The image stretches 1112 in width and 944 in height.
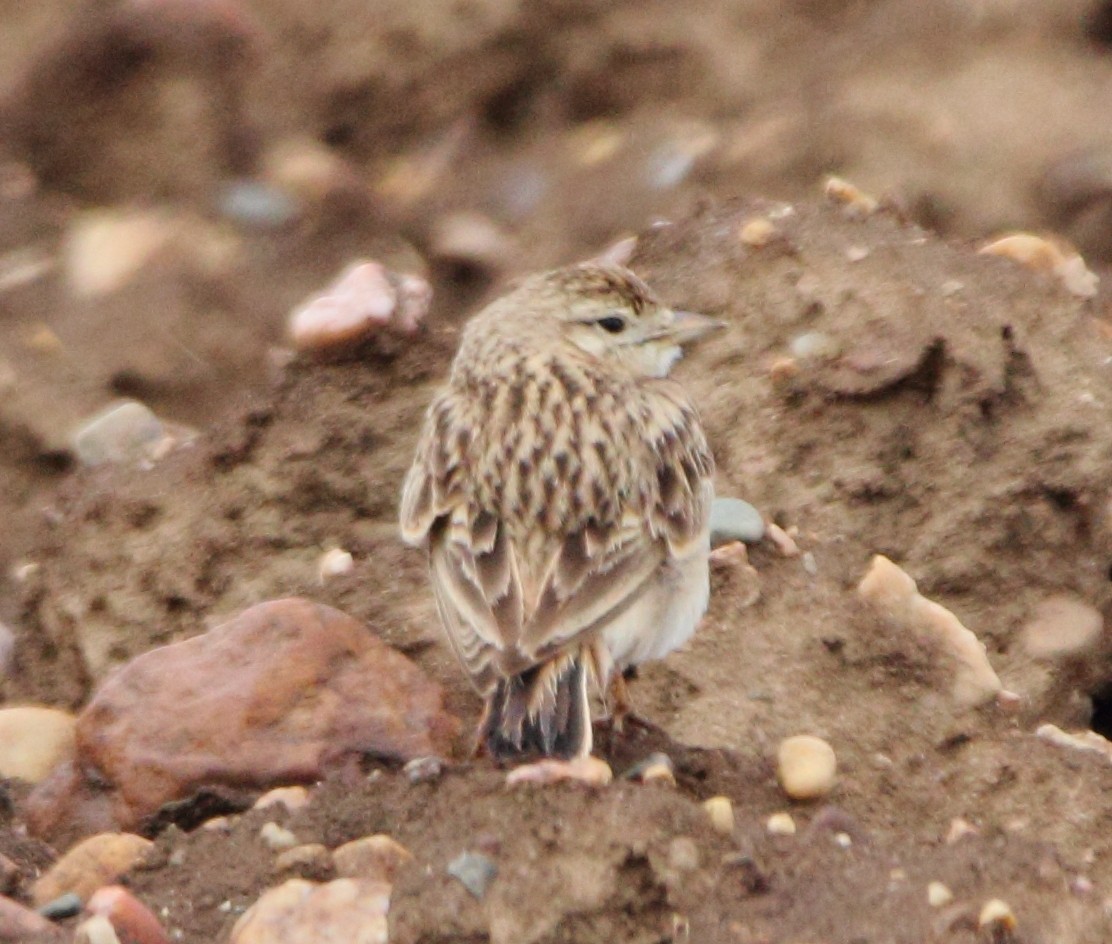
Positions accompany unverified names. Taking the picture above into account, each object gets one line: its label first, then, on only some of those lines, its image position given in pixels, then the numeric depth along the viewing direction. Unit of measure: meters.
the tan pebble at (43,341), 18.34
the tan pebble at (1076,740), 11.41
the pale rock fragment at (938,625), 11.52
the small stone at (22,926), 9.28
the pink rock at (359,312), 13.55
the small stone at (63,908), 9.70
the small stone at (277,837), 9.72
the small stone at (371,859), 9.37
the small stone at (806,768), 10.67
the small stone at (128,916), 9.01
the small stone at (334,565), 12.59
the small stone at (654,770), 10.35
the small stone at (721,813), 9.48
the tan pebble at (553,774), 9.17
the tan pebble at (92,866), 9.87
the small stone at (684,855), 8.96
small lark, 10.19
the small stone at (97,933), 8.80
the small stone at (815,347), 13.46
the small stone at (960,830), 10.45
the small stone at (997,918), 8.57
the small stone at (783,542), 12.38
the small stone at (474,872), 8.70
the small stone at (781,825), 9.87
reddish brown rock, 10.64
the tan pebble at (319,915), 8.77
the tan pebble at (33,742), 11.66
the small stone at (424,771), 9.91
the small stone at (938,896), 8.77
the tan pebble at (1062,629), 12.75
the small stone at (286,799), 10.12
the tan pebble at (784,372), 13.38
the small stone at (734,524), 12.35
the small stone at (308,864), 9.48
